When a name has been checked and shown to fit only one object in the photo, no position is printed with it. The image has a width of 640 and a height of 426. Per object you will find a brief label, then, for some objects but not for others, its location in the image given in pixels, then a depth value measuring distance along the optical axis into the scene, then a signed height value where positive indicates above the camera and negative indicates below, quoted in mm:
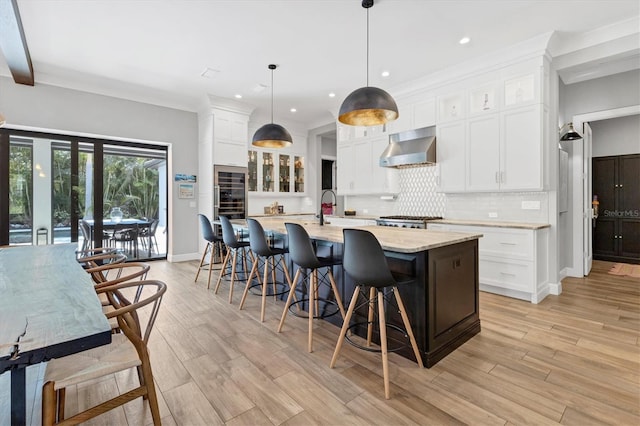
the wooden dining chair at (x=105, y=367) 1235 -661
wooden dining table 965 -390
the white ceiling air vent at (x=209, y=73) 4547 +2091
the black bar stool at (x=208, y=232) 4176 -233
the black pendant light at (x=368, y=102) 2686 +969
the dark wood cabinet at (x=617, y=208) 5703 +96
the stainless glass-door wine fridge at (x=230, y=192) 5918 +445
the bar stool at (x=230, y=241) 3686 -316
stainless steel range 4449 -106
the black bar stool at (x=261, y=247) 3107 -325
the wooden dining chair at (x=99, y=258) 2459 -345
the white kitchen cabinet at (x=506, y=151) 3799 +806
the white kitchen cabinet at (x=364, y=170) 5539 +814
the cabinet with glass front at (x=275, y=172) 6820 +969
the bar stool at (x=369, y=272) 2010 -381
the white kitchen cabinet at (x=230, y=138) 5922 +1484
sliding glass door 4758 +378
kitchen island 2201 -549
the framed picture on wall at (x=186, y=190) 6071 +477
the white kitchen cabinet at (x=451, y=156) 4469 +840
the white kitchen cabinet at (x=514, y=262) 3613 -576
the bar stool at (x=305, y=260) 2533 -373
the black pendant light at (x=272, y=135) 4062 +1031
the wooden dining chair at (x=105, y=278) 1790 -394
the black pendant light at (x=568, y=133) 4125 +1053
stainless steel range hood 4684 +1018
